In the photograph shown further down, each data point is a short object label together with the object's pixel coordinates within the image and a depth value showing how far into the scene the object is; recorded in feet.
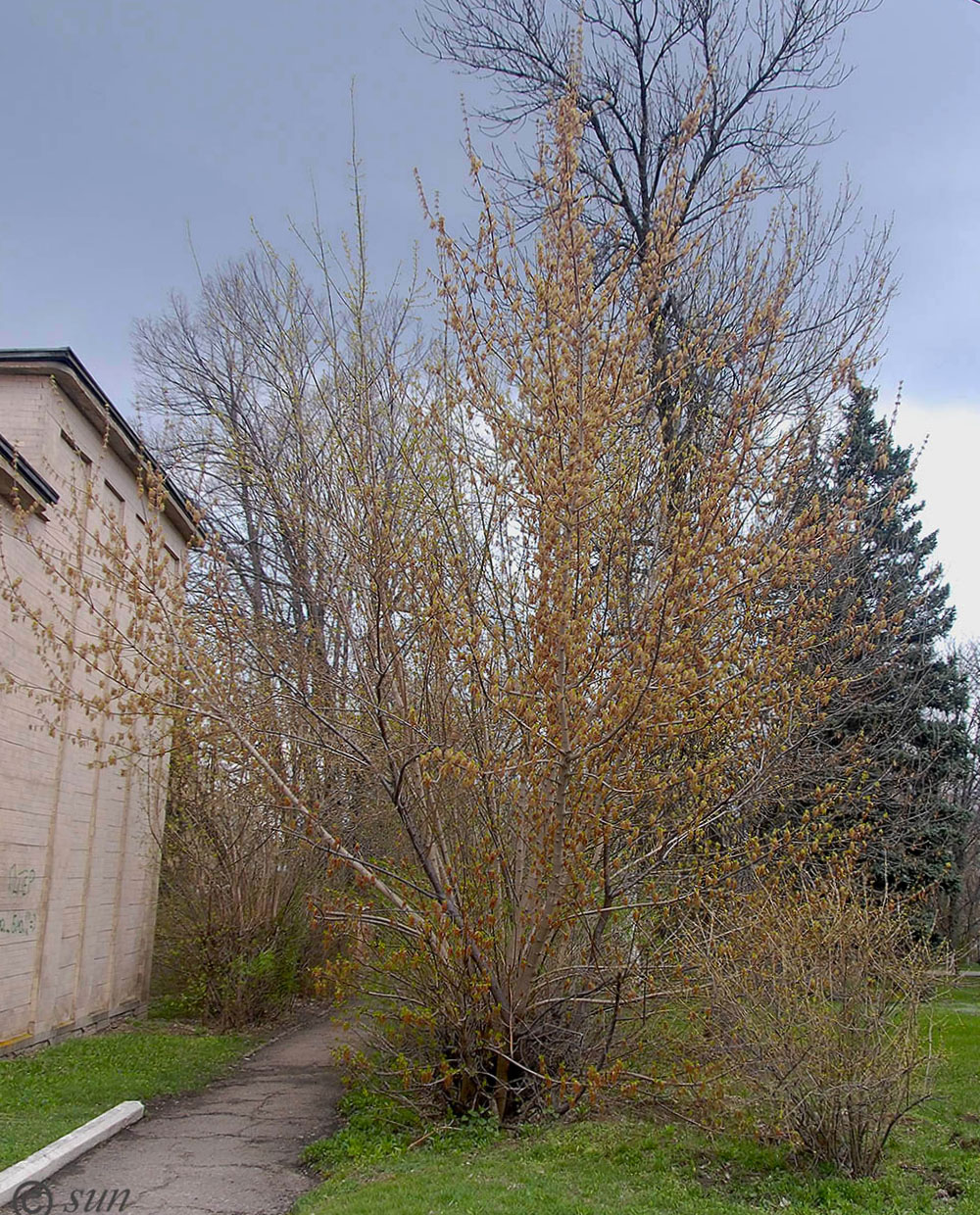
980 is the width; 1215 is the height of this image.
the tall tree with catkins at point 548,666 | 20.76
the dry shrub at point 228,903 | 42.68
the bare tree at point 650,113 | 40.81
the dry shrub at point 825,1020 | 18.80
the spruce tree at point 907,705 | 44.93
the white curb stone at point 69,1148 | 18.07
